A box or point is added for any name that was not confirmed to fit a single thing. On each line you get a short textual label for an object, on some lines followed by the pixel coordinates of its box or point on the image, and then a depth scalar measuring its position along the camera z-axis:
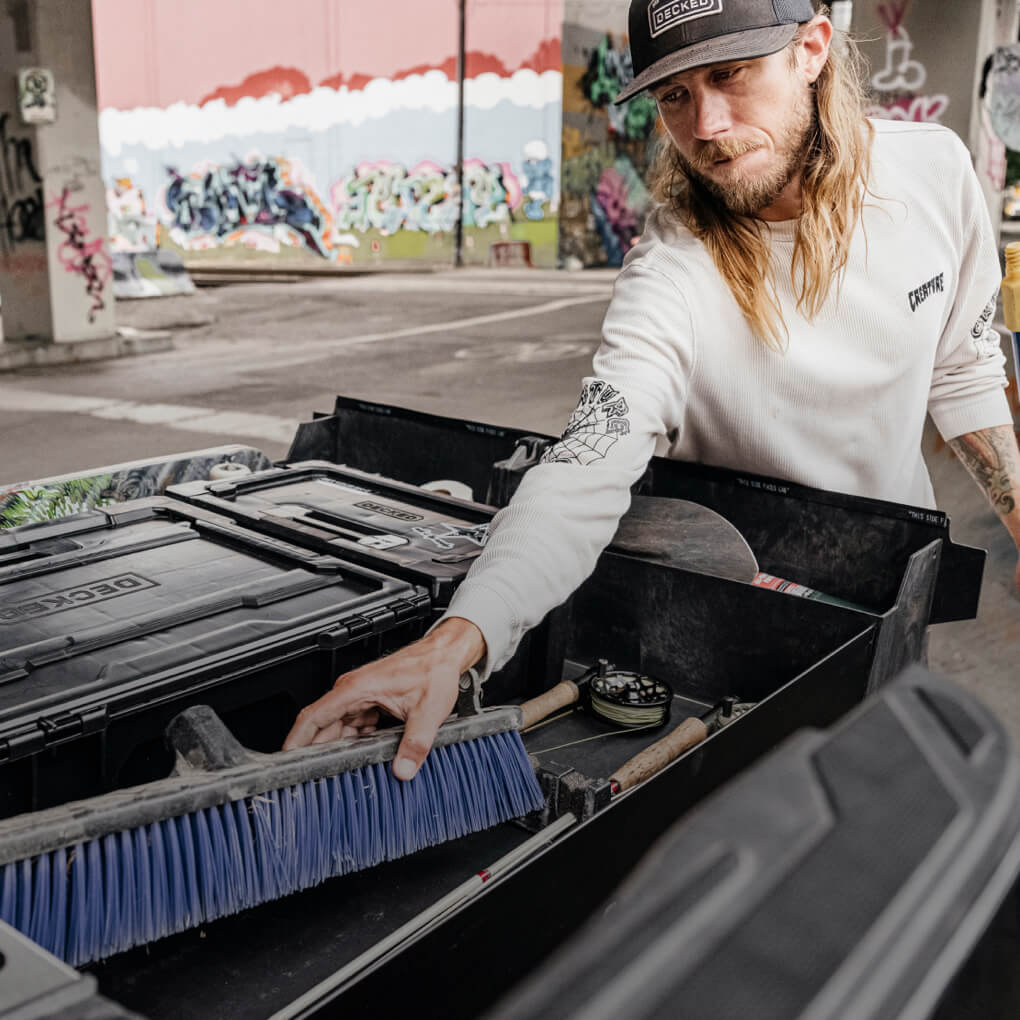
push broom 1.11
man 1.75
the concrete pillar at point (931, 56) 11.68
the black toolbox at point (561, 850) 1.05
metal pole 18.30
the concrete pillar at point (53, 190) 9.02
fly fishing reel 1.81
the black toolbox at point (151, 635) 1.32
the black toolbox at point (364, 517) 1.82
